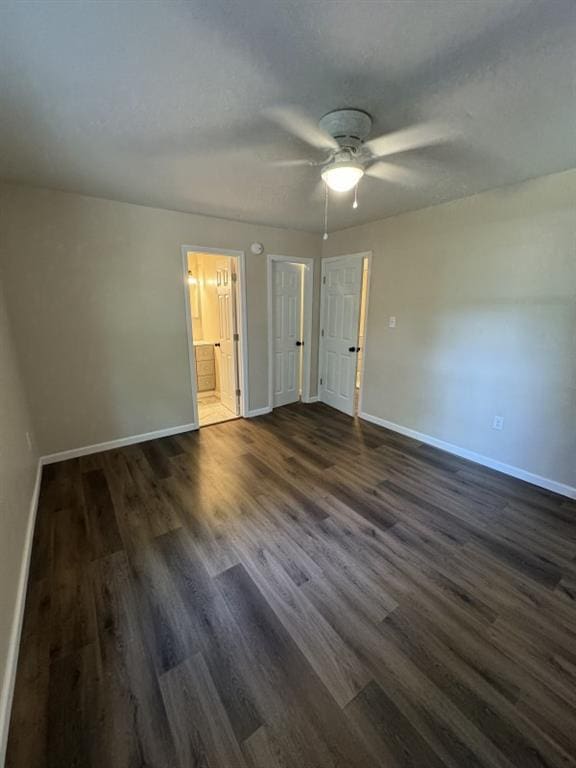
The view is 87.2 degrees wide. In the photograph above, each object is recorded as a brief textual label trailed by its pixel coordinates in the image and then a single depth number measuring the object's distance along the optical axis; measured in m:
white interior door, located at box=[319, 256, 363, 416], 4.05
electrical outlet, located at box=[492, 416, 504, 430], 2.85
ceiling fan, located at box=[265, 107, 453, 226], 1.55
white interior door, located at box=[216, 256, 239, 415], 3.93
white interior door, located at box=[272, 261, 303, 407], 4.20
